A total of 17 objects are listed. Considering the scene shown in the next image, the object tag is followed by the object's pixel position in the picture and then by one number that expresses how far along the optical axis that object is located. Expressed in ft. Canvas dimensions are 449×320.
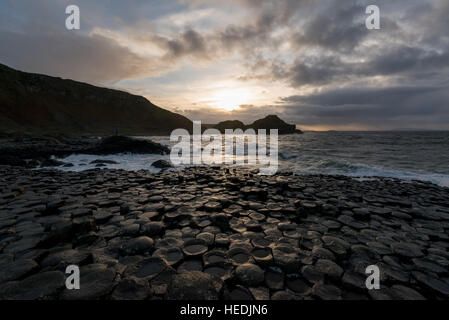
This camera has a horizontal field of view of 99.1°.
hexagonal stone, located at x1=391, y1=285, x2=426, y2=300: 8.23
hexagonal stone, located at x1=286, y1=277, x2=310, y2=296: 8.27
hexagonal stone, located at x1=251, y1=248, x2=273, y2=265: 10.12
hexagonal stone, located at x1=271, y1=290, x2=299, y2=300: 7.95
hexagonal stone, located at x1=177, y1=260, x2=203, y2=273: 9.59
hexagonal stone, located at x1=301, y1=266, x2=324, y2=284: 8.89
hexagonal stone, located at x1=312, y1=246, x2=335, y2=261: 10.57
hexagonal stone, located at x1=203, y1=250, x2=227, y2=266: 10.11
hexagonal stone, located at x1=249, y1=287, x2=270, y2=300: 7.98
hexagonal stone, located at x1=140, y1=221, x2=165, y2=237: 12.78
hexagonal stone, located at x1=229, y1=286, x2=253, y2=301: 7.95
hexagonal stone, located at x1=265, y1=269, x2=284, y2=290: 8.52
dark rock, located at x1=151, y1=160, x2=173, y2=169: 42.44
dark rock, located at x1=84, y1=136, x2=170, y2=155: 61.32
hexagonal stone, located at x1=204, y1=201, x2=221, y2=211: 17.19
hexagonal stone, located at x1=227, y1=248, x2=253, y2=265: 10.20
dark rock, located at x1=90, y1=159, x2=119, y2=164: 45.90
